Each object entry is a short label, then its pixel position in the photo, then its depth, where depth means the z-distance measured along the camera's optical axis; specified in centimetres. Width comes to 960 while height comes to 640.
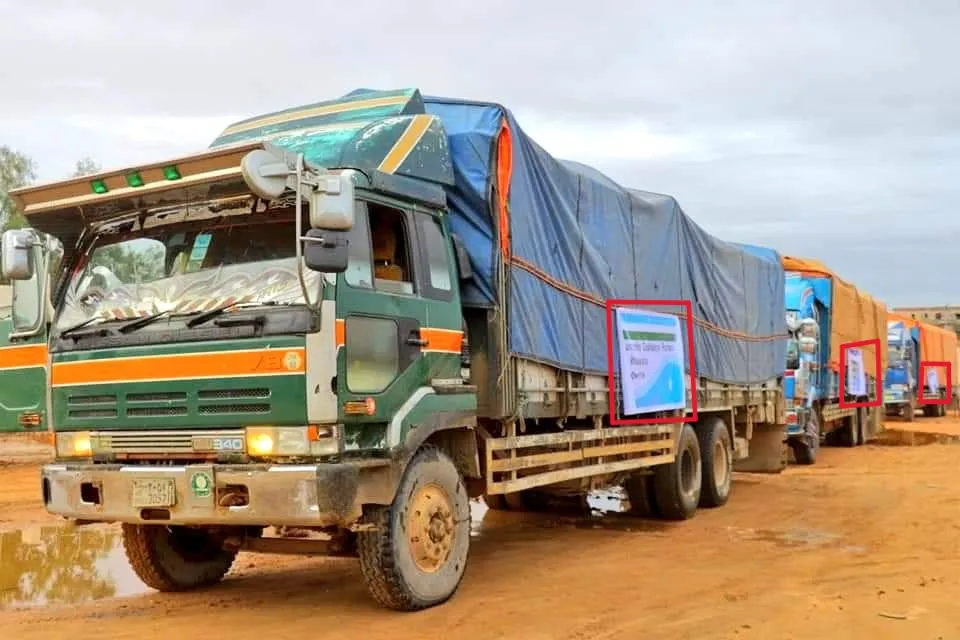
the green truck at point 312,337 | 545
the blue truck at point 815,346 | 1631
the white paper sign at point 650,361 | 898
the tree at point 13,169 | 3419
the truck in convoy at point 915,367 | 2833
